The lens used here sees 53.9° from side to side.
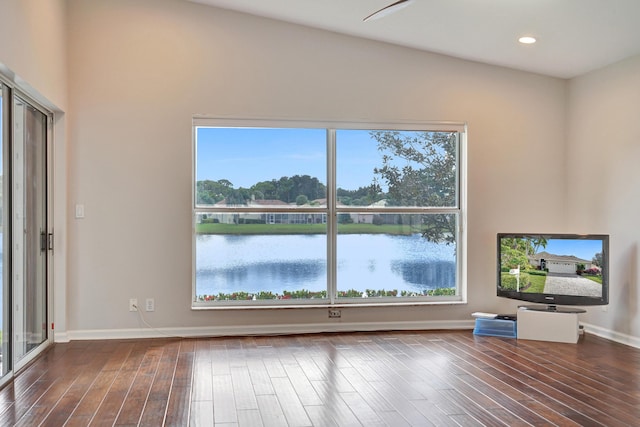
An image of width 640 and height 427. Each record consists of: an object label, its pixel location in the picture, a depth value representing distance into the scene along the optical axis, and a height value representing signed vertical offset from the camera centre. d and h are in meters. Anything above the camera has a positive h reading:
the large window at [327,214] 5.94 -0.09
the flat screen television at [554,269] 5.54 -0.59
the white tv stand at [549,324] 5.52 -1.06
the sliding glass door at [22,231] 4.23 -0.20
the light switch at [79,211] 5.61 -0.06
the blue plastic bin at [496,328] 5.79 -1.15
